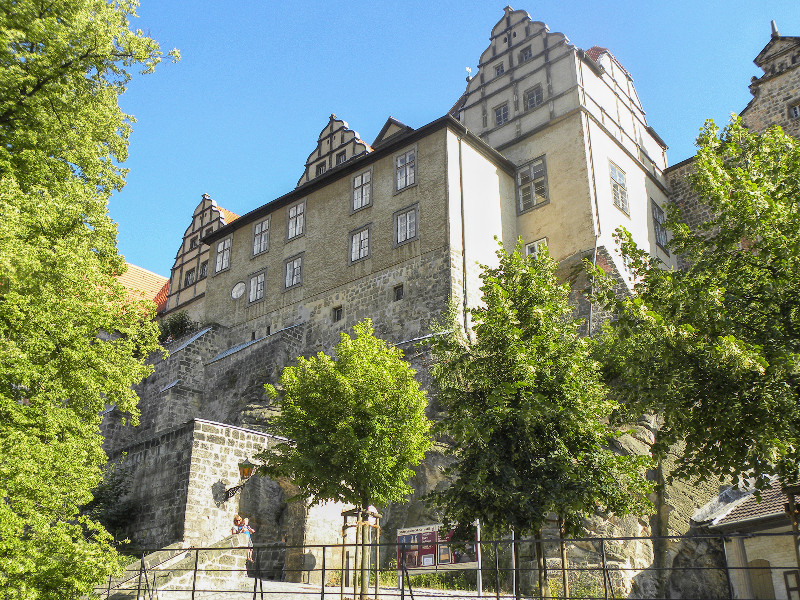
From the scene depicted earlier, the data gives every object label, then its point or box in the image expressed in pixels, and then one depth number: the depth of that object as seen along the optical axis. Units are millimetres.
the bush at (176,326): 33969
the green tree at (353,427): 13359
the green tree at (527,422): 10844
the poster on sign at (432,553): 13923
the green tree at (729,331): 9266
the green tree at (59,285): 10539
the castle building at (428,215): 25141
